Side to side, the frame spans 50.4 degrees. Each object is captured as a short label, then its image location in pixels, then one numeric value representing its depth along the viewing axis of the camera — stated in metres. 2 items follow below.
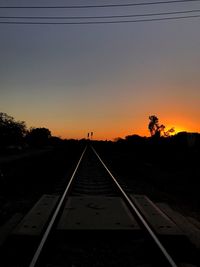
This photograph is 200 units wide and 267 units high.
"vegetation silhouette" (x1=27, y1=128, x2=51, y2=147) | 49.91
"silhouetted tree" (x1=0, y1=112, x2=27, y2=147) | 37.50
